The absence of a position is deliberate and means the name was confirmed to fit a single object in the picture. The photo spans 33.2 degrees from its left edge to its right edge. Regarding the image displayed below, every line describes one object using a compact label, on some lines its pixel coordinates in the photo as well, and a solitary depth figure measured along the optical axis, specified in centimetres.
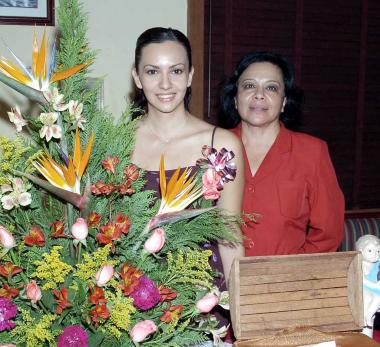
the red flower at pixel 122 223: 94
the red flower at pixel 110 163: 97
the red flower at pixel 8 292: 93
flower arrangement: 91
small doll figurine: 136
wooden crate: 116
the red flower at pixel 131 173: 99
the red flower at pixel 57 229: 96
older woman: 188
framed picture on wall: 227
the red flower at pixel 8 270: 93
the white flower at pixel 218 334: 104
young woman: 153
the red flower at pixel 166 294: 96
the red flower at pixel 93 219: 95
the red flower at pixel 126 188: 97
